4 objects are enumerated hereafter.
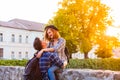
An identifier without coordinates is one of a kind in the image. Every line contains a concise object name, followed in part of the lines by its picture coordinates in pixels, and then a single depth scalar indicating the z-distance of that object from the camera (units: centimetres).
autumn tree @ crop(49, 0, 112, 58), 2760
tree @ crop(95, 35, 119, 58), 2888
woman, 393
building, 3639
